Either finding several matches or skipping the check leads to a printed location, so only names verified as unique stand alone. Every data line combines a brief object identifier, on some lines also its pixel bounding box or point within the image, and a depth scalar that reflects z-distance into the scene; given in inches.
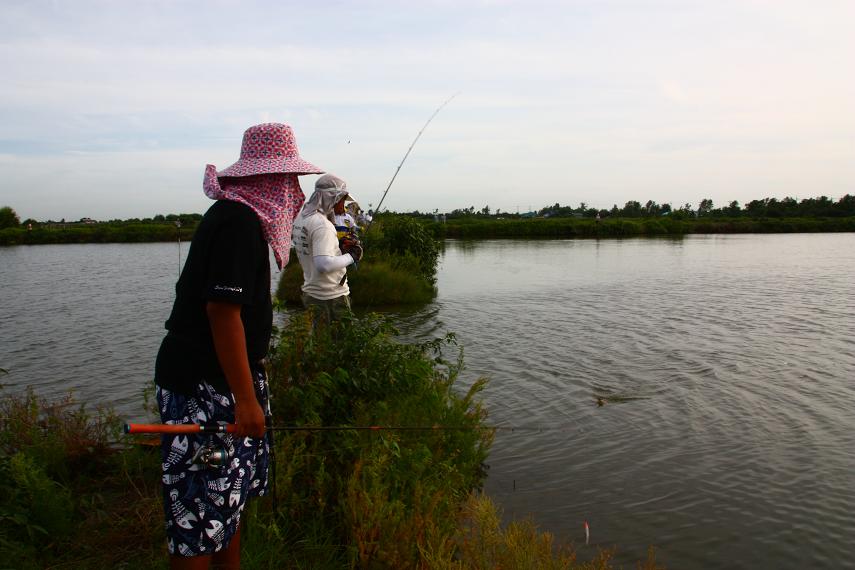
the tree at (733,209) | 3442.4
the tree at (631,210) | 3710.6
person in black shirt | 95.3
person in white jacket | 231.1
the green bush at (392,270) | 598.2
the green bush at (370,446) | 139.3
